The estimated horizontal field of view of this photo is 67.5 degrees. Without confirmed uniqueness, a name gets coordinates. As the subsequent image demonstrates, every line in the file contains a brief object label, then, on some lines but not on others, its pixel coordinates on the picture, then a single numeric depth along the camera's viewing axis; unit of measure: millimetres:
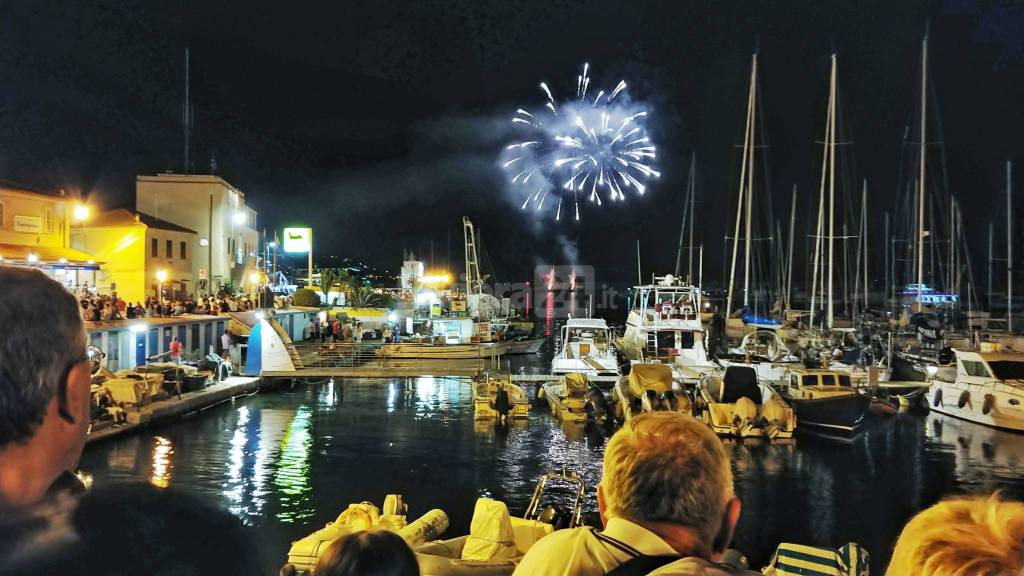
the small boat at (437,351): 44656
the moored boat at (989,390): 26547
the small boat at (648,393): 26031
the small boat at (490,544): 9148
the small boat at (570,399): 28031
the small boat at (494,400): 28734
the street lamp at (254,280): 63781
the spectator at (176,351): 31812
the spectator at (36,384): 1748
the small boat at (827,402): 25297
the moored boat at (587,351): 34344
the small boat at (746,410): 25031
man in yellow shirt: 2545
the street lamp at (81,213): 34300
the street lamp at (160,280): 45312
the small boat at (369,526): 10922
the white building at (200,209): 54166
